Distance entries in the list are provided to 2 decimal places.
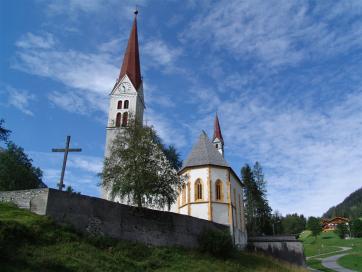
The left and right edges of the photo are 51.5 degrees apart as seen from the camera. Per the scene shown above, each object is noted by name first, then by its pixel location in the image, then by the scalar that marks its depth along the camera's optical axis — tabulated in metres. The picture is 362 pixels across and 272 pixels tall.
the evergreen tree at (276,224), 59.19
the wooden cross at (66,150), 24.14
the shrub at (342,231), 91.30
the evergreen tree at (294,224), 117.56
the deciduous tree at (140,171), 23.94
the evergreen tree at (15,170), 42.47
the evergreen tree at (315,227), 87.81
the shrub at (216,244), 26.07
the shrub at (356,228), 88.19
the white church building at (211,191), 33.66
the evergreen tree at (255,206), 56.16
